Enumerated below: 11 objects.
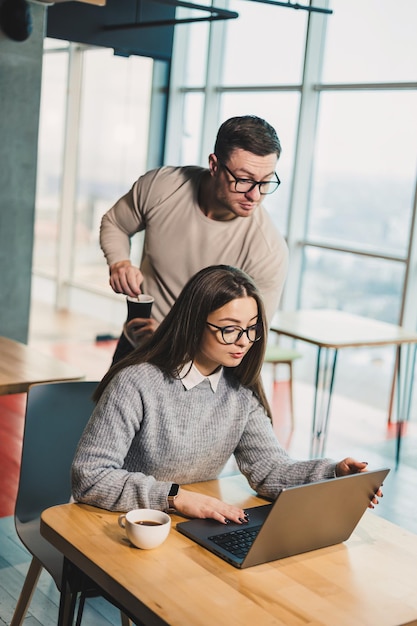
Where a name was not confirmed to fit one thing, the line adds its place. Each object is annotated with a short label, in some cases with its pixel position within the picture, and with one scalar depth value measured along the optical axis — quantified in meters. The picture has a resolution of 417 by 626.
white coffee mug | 1.55
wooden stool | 5.17
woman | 1.85
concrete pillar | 5.18
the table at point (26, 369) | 2.86
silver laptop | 1.52
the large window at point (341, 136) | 5.90
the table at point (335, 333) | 4.59
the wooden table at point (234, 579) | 1.38
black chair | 2.31
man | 2.35
